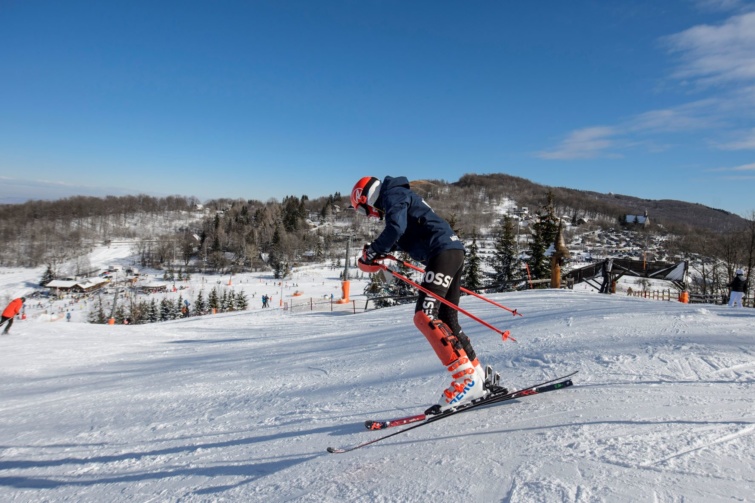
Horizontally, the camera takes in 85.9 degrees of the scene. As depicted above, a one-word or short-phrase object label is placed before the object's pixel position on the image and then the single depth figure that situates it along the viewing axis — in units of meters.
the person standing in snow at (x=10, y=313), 11.18
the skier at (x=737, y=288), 12.27
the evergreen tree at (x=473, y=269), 34.44
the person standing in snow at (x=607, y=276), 16.78
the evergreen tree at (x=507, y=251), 35.69
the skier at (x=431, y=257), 3.45
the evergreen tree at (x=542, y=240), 32.78
